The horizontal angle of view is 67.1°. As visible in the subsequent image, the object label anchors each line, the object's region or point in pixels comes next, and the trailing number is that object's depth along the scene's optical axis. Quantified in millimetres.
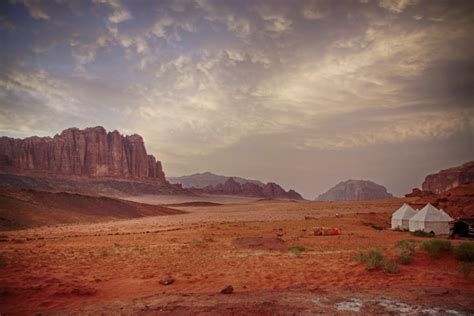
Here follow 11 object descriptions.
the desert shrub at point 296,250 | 16016
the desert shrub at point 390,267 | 11713
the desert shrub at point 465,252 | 13172
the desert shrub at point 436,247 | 13742
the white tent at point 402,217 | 31414
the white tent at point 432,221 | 28219
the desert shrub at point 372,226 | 32056
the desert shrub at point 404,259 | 12805
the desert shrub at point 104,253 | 16308
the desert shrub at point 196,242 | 20375
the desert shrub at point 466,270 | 11067
